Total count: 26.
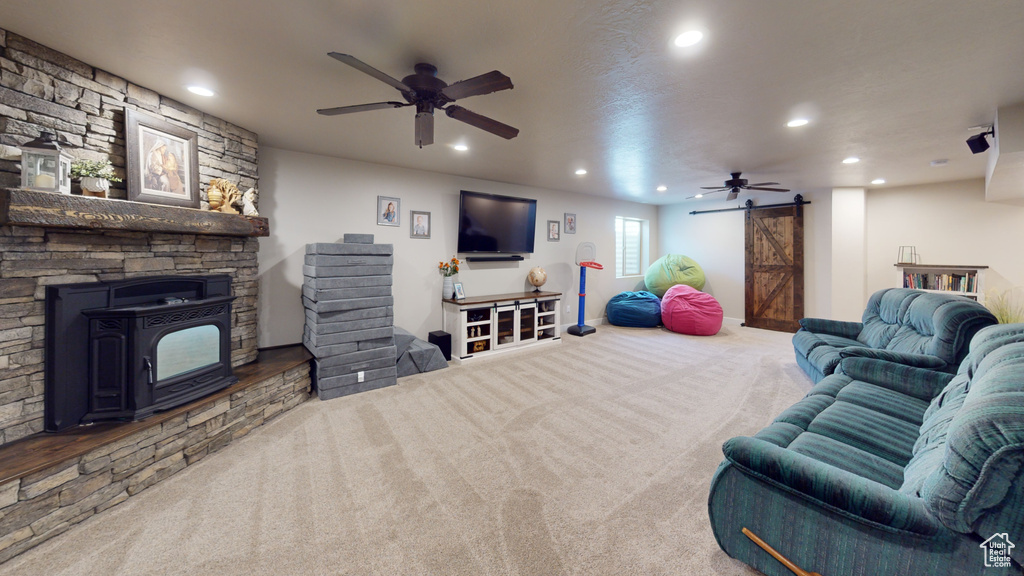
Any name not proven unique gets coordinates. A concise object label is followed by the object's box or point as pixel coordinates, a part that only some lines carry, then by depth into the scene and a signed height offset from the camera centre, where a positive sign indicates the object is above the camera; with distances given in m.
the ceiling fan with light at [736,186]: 4.76 +1.36
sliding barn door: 6.04 +0.34
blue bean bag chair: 6.40 -0.40
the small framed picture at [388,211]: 4.32 +0.91
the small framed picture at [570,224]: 6.32 +1.11
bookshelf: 4.73 +0.14
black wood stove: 1.99 -0.40
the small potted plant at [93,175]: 2.06 +0.63
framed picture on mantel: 2.32 +0.84
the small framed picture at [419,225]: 4.58 +0.79
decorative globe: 5.66 +0.15
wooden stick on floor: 1.27 -0.97
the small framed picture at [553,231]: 6.08 +0.95
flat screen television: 4.95 +0.91
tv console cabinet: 4.55 -0.49
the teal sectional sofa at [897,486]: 0.98 -0.69
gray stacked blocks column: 3.28 -0.27
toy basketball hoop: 5.98 +0.34
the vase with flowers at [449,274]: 4.80 +0.16
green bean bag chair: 6.81 +0.26
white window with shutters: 7.51 +0.85
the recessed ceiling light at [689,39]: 1.77 +1.24
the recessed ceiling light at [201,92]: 2.42 +1.31
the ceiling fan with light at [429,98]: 1.96 +1.06
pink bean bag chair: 5.82 -0.41
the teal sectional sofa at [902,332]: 2.33 -0.37
